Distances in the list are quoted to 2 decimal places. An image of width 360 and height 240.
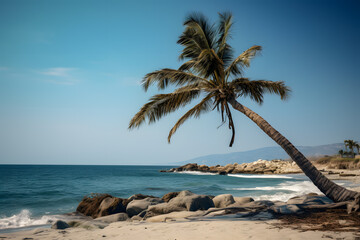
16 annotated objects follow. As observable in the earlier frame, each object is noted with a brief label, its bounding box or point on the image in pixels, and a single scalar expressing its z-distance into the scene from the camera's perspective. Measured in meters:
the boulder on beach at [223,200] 11.77
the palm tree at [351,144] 69.69
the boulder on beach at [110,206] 11.96
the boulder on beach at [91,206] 12.46
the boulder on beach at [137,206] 11.60
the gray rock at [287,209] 6.93
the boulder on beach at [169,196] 13.97
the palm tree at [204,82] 9.54
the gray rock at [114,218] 10.42
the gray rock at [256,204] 8.14
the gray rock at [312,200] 8.58
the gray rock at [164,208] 10.07
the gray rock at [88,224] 8.77
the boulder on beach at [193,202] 10.18
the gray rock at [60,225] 8.70
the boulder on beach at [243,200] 12.24
